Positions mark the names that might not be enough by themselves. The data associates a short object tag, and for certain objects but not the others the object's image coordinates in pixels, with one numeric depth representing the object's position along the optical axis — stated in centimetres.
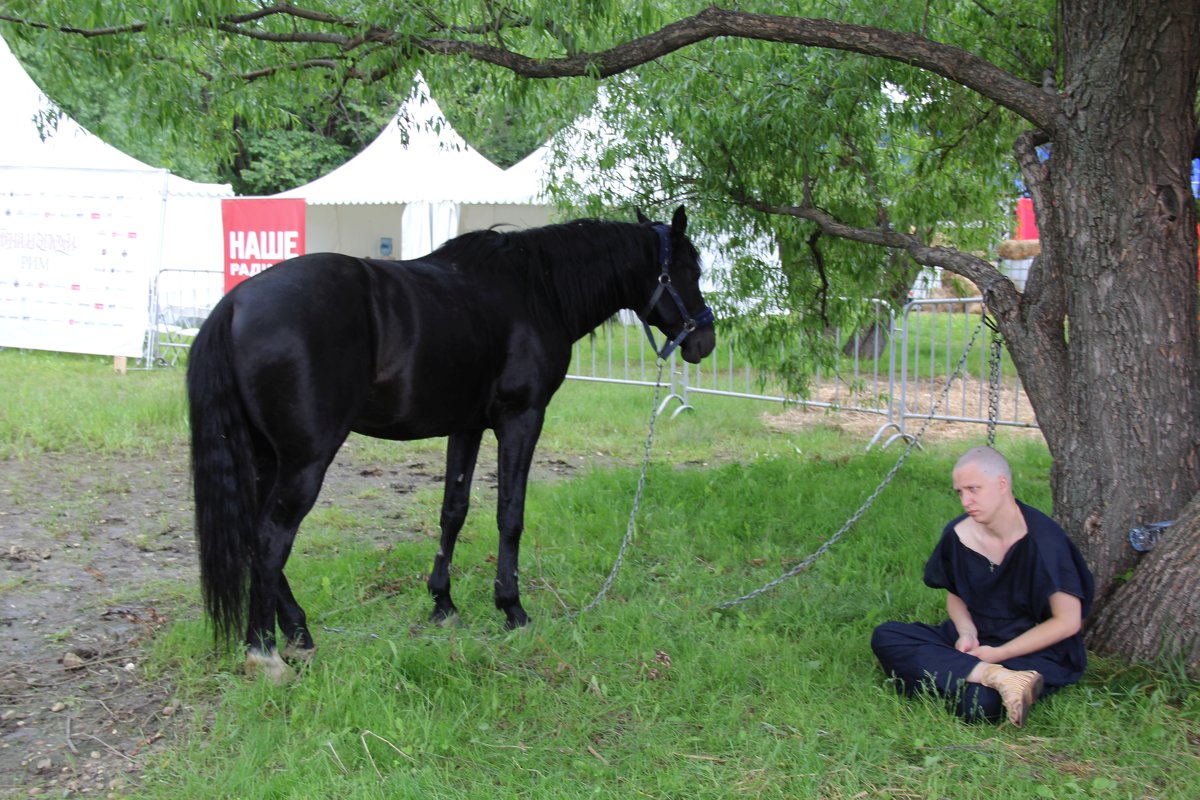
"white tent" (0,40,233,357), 1342
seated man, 378
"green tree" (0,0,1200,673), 429
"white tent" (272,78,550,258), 1652
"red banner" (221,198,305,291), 1166
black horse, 405
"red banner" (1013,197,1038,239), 1311
